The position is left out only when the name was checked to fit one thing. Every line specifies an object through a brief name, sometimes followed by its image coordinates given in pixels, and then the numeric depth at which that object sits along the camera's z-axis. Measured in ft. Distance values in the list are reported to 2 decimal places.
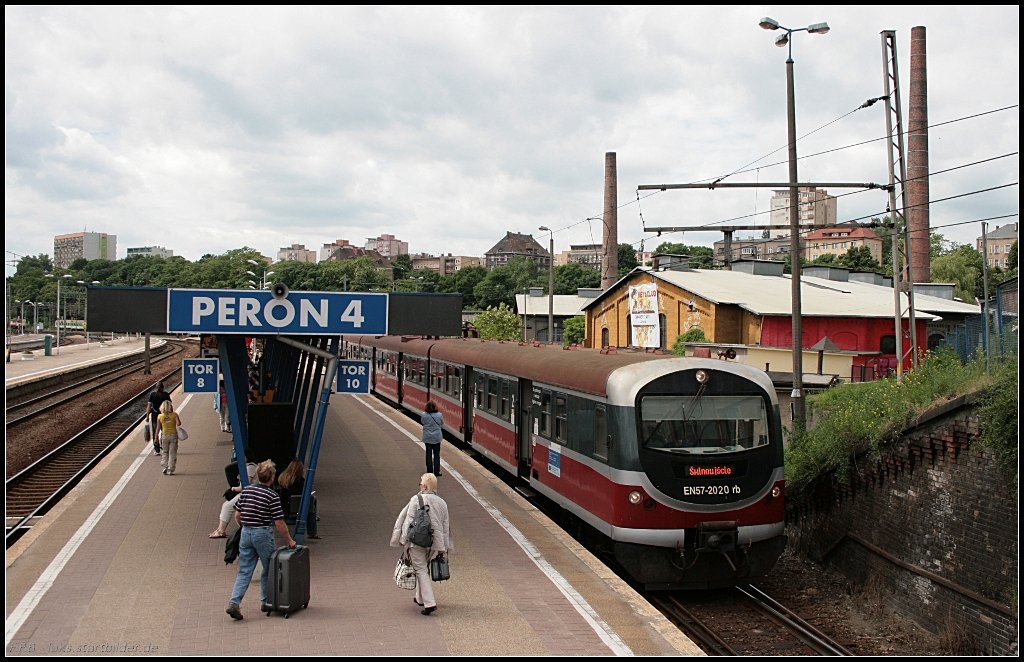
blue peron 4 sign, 34.99
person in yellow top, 55.31
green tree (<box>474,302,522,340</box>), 170.50
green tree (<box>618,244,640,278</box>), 400.06
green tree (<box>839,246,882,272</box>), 299.64
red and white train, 35.65
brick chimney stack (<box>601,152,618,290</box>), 152.46
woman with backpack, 28.86
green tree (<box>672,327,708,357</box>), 108.37
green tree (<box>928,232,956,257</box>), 300.81
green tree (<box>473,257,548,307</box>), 354.27
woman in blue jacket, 51.67
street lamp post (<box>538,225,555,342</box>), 118.01
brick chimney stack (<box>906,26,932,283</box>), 128.88
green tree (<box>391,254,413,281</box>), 459.97
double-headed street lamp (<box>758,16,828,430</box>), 53.57
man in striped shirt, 28.35
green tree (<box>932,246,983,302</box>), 199.21
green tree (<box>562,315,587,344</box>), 185.68
